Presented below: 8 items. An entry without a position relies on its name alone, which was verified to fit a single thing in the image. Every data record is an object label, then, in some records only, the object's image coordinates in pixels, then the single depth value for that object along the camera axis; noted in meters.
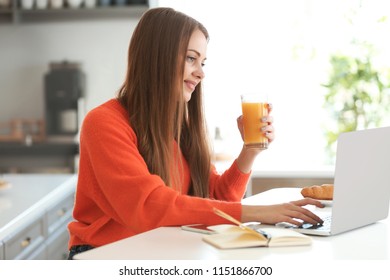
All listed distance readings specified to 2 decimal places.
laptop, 2.54
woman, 2.68
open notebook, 2.47
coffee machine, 5.29
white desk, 2.42
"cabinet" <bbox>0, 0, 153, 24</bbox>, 5.30
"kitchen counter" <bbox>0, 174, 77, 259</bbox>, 3.36
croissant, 2.88
